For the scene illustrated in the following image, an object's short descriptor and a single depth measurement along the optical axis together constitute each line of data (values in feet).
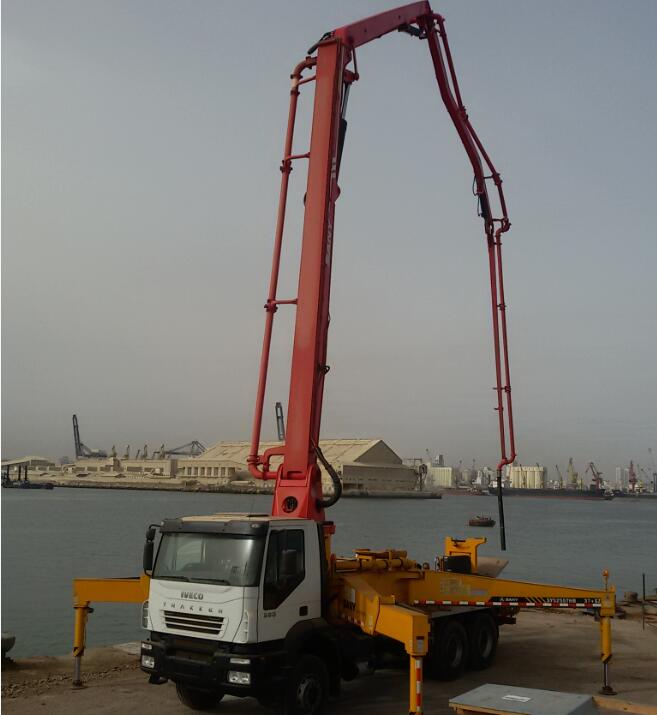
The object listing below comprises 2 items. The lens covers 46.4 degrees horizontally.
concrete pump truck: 26.48
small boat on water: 273.01
